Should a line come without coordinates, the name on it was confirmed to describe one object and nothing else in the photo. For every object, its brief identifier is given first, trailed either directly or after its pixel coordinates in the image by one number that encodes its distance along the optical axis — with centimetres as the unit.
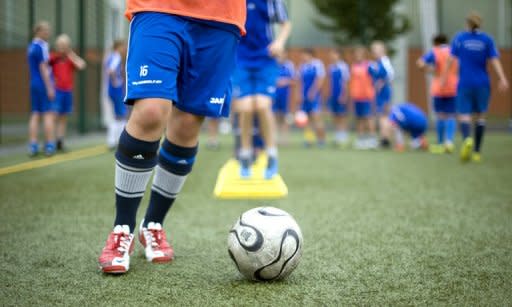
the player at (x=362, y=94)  1300
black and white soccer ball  244
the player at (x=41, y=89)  902
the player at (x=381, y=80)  1187
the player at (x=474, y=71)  878
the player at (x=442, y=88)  1091
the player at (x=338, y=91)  1387
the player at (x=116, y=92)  1113
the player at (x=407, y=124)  1141
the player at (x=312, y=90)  1343
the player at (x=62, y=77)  1030
